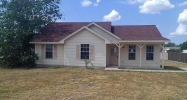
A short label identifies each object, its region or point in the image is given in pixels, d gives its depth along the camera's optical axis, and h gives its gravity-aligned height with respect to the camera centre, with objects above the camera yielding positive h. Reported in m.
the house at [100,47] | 12.06 +0.49
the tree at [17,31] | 12.34 +2.06
